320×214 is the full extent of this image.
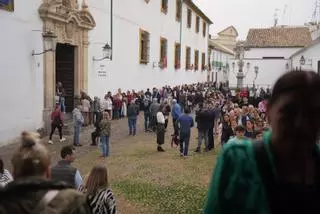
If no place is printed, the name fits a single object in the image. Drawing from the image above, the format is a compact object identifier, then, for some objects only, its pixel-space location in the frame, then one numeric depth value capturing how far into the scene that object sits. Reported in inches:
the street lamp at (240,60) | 1585.0
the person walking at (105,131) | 503.5
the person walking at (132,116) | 685.3
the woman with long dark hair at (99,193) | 180.7
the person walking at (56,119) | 559.2
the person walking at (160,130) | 563.8
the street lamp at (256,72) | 1673.2
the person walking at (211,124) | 561.6
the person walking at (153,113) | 729.0
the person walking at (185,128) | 520.4
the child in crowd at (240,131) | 387.8
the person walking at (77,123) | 560.1
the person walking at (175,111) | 695.1
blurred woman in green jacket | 65.4
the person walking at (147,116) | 753.6
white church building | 552.1
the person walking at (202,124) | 559.2
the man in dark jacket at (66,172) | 217.0
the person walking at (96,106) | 740.9
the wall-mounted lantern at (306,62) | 1328.7
